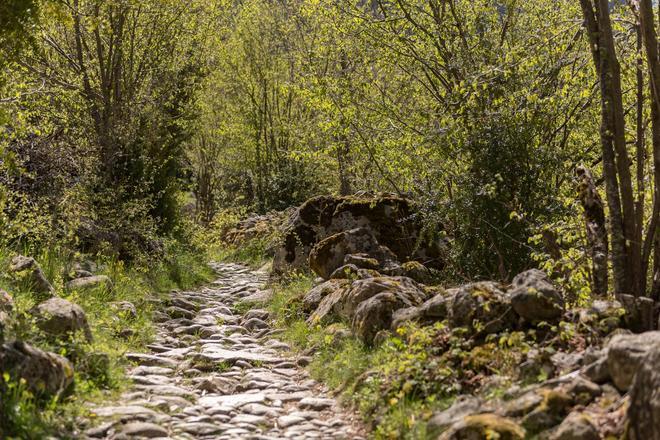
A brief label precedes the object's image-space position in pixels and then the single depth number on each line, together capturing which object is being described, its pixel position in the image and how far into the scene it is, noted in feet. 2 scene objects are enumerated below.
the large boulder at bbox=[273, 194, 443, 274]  45.83
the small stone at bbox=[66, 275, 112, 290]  36.09
